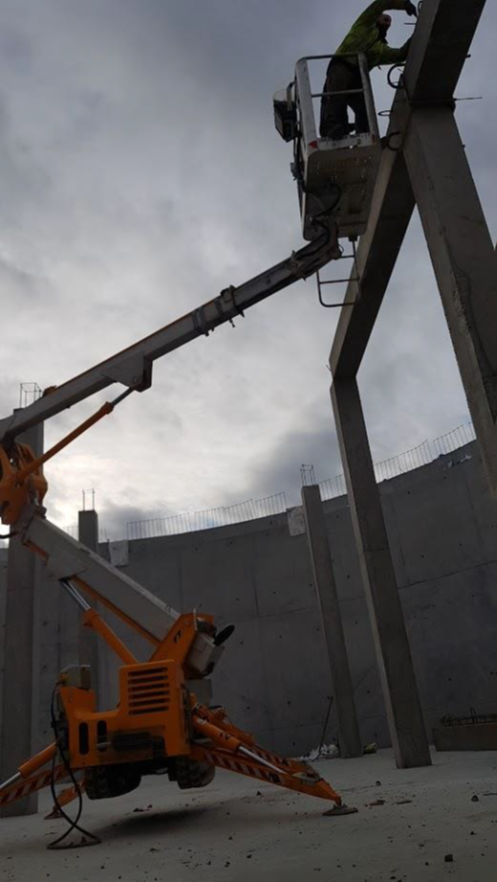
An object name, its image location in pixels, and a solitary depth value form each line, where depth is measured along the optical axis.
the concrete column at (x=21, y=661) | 10.98
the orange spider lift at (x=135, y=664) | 7.49
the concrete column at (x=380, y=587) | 10.54
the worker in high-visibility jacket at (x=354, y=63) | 7.37
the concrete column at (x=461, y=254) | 5.73
